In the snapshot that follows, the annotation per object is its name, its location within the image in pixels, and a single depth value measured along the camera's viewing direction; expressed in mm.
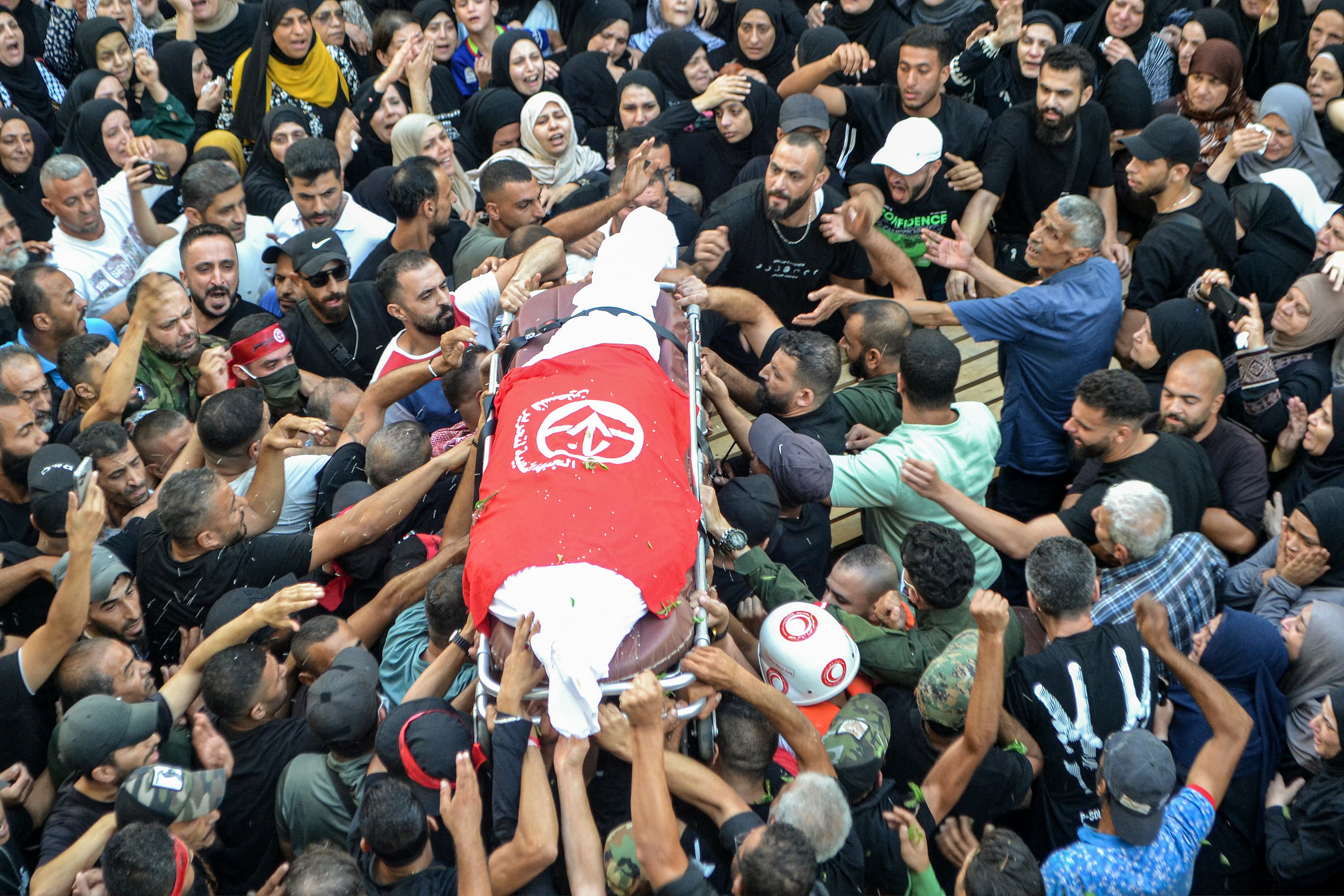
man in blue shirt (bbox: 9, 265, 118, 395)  4879
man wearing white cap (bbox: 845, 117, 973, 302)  5512
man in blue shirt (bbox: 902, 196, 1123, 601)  4715
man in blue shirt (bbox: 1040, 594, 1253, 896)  2855
